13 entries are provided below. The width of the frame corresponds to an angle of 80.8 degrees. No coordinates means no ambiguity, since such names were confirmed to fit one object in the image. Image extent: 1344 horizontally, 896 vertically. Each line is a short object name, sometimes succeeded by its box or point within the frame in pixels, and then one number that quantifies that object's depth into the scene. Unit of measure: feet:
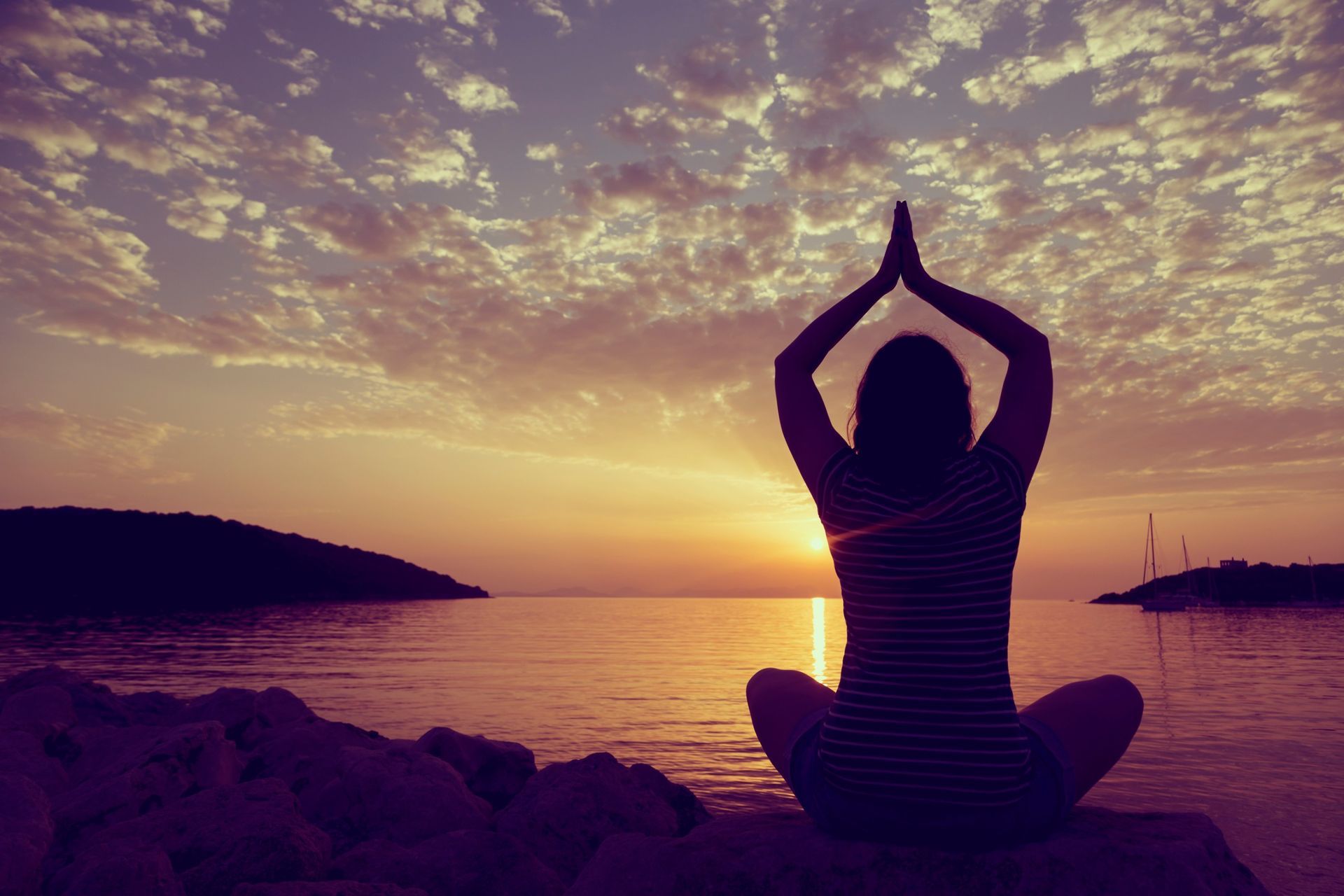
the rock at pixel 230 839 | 15.17
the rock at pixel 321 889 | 12.69
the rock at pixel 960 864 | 8.75
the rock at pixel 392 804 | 19.79
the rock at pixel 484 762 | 26.08
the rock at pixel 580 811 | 18.92
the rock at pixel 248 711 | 29.99
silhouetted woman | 7.53
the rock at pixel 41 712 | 27.20
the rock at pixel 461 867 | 15.53
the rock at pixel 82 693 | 33.63
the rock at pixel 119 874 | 13.53
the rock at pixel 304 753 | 24.29
